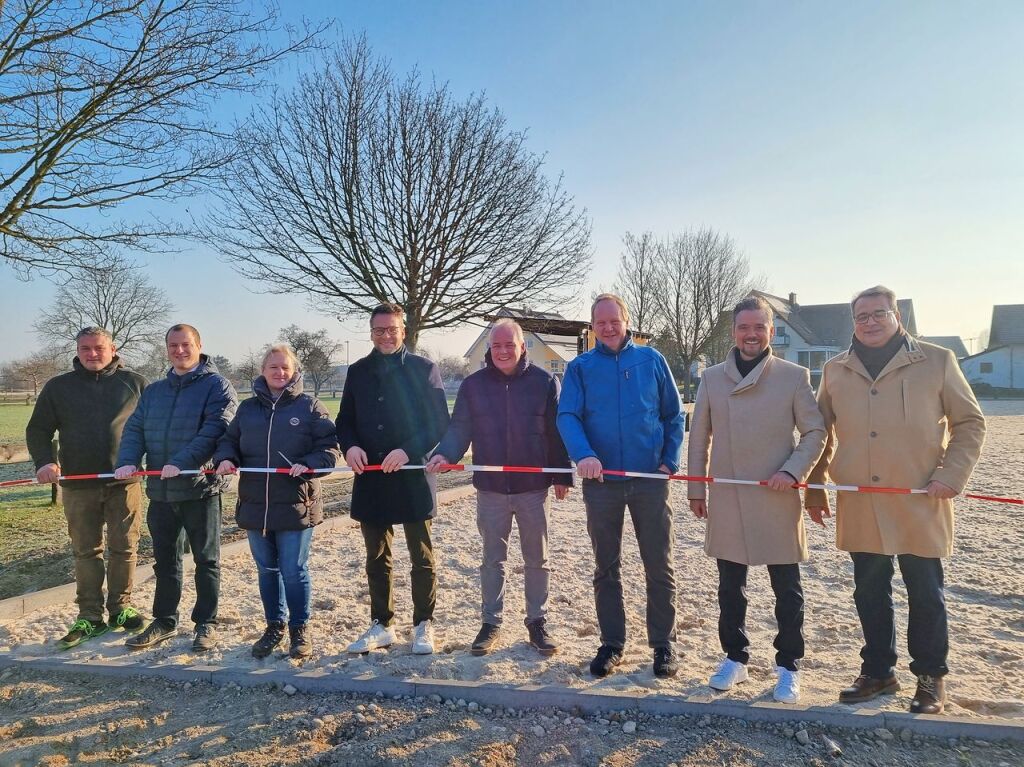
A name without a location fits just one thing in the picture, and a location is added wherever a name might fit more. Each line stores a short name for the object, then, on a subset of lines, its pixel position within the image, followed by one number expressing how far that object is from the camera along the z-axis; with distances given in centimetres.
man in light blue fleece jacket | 352
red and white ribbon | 319
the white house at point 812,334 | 4531
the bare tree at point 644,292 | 2533
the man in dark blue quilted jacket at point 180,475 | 402
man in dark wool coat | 389
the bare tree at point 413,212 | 922
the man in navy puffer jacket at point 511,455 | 383
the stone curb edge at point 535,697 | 288
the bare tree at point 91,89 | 539
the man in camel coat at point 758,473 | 323
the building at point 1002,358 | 4359
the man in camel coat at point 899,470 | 306
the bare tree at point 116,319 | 3055
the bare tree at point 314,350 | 5141
